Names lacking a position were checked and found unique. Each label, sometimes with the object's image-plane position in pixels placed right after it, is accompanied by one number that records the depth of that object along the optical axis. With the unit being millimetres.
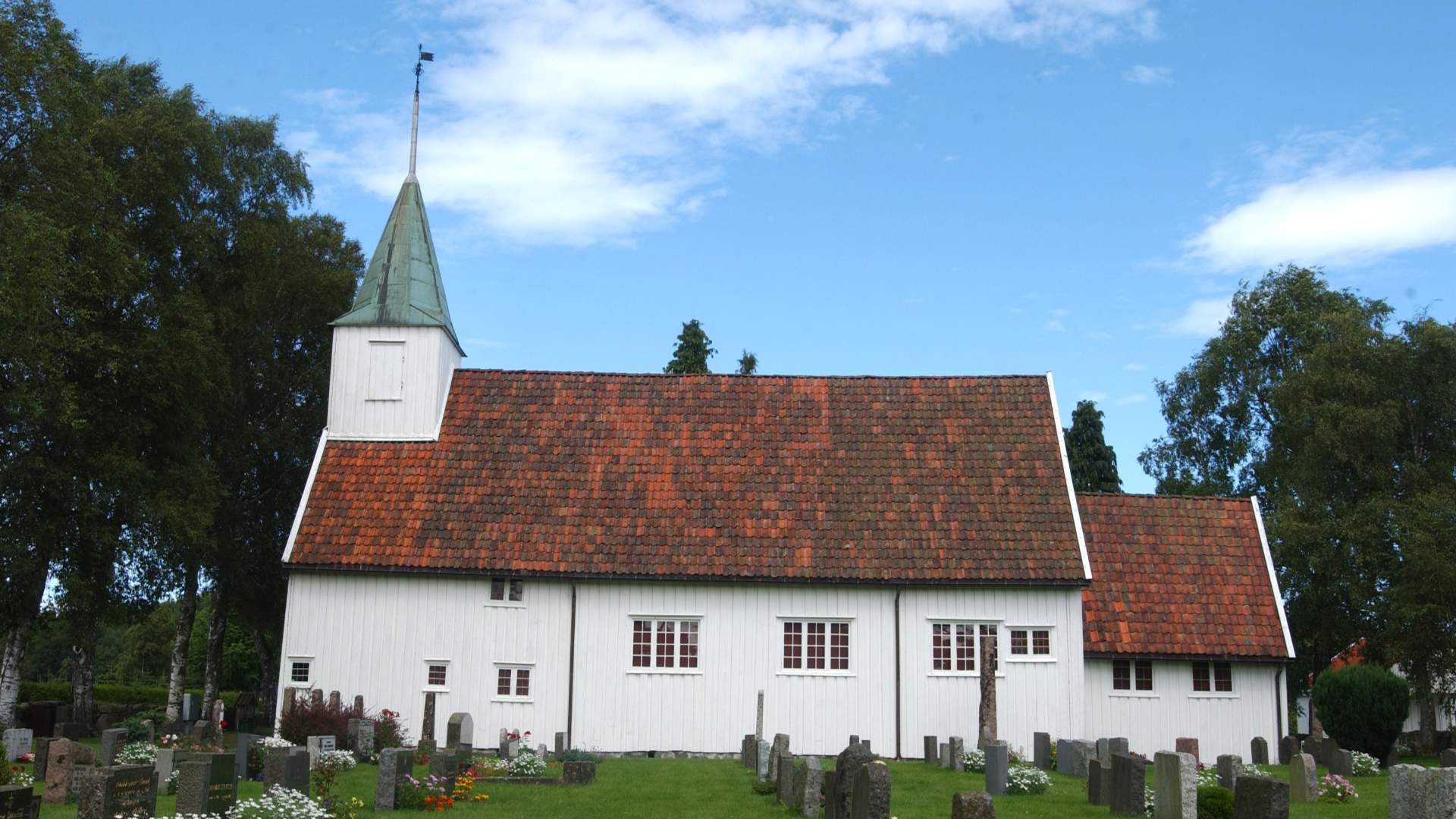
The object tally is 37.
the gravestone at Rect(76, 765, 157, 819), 15148
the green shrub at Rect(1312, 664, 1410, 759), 26891
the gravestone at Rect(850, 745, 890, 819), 14141
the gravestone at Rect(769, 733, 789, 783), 19672
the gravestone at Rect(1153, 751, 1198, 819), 15250
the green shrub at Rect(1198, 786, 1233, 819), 15258
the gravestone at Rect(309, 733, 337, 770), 21631
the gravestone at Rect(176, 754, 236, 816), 16062
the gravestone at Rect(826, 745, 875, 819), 15469
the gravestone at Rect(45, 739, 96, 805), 18453
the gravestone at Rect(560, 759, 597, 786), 21000
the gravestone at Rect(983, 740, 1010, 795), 19578
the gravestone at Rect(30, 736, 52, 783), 20672
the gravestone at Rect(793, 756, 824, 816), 16609
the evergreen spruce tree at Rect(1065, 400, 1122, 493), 48281
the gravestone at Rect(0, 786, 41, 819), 14305
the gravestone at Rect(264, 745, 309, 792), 18344
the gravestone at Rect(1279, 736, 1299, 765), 26500
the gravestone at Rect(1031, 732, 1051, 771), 24656
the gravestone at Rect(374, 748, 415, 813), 17656
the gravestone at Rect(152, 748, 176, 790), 19406
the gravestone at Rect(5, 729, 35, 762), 21891
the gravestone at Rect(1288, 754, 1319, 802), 18953
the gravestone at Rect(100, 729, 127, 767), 21516
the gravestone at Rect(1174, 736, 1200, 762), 23203
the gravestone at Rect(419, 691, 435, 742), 25609
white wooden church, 27297
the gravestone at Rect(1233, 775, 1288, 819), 13391
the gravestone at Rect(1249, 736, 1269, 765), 26625
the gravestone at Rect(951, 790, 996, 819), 12672
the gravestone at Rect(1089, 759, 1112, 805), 17703
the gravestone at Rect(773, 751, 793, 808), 17906
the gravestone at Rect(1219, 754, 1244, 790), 19328
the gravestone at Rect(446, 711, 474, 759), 24375
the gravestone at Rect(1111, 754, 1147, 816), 16734
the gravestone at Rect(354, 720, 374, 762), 24375
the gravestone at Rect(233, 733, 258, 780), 20641
